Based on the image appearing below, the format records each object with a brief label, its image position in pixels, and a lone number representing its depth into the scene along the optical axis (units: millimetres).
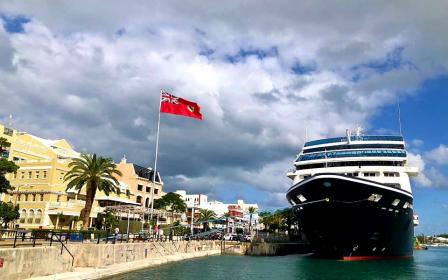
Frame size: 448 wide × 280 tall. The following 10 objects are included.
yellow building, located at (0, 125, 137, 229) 55094
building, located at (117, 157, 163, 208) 79188
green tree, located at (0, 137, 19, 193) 35938
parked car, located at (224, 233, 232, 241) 74288
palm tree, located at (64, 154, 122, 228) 47500
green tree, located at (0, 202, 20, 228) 39062
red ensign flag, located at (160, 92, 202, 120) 37062
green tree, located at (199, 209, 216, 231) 102525
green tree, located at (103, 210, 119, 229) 54406
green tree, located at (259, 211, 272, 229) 104606
